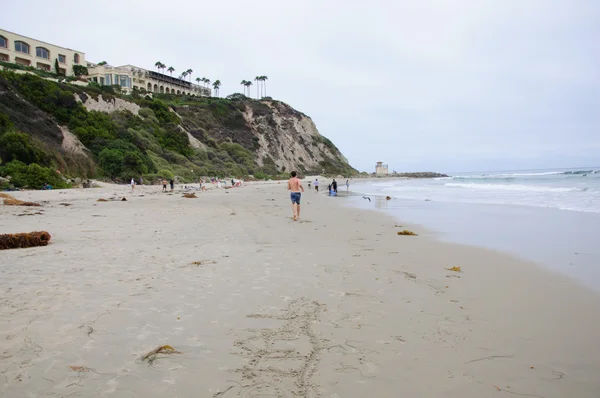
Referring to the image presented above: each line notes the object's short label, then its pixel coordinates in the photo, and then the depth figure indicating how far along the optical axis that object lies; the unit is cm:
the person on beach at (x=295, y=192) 1173
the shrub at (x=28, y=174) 1970
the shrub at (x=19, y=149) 2209
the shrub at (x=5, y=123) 2478
